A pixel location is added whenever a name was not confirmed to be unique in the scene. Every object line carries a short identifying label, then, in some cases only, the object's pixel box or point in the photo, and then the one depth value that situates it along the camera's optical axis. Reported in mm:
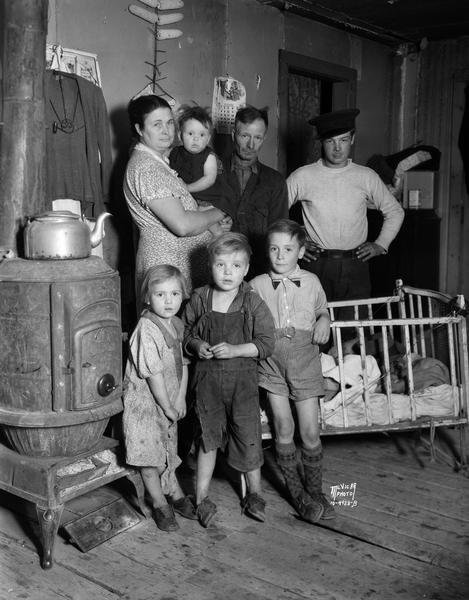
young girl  2996
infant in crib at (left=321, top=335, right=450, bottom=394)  3693
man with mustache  3779
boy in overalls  3064
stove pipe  3043
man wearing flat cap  4422
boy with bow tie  3244
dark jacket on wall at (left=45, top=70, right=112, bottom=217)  3754
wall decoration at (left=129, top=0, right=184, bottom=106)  4387
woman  3205
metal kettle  2783
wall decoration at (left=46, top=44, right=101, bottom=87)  3805
